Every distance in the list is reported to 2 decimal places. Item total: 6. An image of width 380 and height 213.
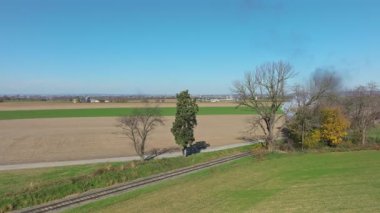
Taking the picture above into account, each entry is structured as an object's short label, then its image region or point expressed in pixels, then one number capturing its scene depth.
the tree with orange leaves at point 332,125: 60.19
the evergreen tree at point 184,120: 54.81
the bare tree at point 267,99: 63.38
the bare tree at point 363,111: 66.06
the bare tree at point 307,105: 60.97
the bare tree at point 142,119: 52.72
